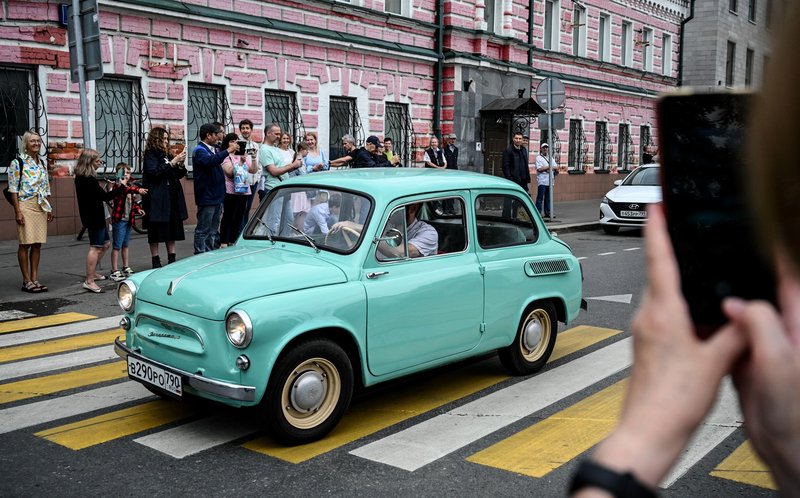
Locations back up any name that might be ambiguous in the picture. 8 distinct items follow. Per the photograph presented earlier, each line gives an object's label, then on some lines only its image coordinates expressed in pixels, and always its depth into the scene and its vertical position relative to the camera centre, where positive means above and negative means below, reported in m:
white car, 18.47 -1.26
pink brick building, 14.63 +1.69
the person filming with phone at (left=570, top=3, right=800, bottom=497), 0.83 -0.24
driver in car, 6.05 -0.67
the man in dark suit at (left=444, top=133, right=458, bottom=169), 19.38 -0.18
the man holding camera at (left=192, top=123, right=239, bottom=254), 11.79 -0.54
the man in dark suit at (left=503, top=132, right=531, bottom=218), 19.12 -0.37
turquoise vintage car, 5.07 -1.02
